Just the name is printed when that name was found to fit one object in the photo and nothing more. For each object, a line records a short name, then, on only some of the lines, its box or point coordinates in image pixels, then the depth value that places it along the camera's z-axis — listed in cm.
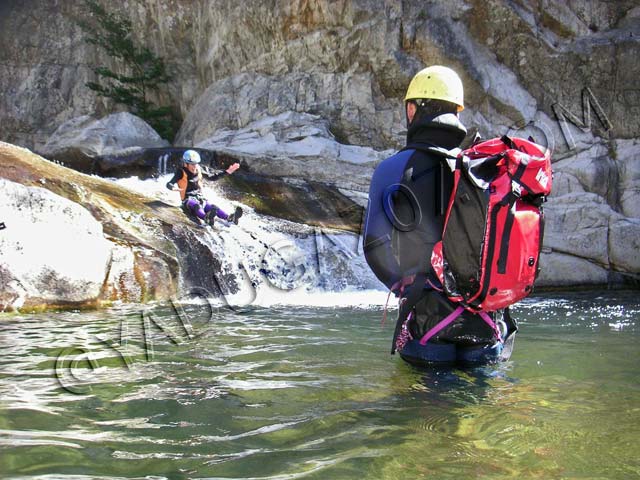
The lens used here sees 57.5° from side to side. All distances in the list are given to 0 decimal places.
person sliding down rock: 1026
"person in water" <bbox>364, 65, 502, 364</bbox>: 284
